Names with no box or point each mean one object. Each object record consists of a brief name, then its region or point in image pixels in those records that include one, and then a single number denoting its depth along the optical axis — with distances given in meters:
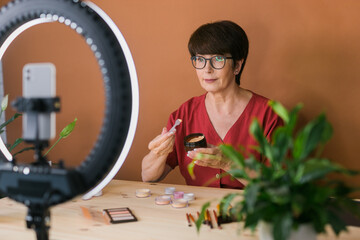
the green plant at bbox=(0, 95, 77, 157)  1.76
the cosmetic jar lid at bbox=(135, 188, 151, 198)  1.46
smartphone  0.63
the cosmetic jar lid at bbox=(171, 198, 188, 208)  1.30
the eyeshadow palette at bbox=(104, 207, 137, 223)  1.17
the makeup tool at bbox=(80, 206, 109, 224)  1.20
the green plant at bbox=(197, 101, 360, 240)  0.69
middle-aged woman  1.78
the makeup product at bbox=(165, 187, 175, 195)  1.50
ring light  0.65
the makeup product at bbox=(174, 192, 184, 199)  1.42
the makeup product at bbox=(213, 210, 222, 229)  1.09
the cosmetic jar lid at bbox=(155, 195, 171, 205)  1.35
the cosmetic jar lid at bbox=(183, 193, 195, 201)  1.37
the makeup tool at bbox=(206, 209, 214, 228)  1.09
